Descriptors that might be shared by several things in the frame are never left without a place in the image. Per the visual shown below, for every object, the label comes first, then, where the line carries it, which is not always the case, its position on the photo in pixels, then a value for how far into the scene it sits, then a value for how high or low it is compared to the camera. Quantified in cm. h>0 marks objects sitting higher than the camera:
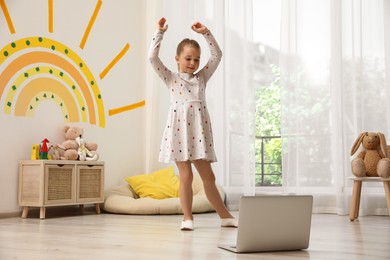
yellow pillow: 420 -12
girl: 268 +23
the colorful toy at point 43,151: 359 +12
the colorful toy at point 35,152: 358 +11
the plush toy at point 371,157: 314 +8
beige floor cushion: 378 -25
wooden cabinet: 348 -10
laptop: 177 -18
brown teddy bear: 377 +18
